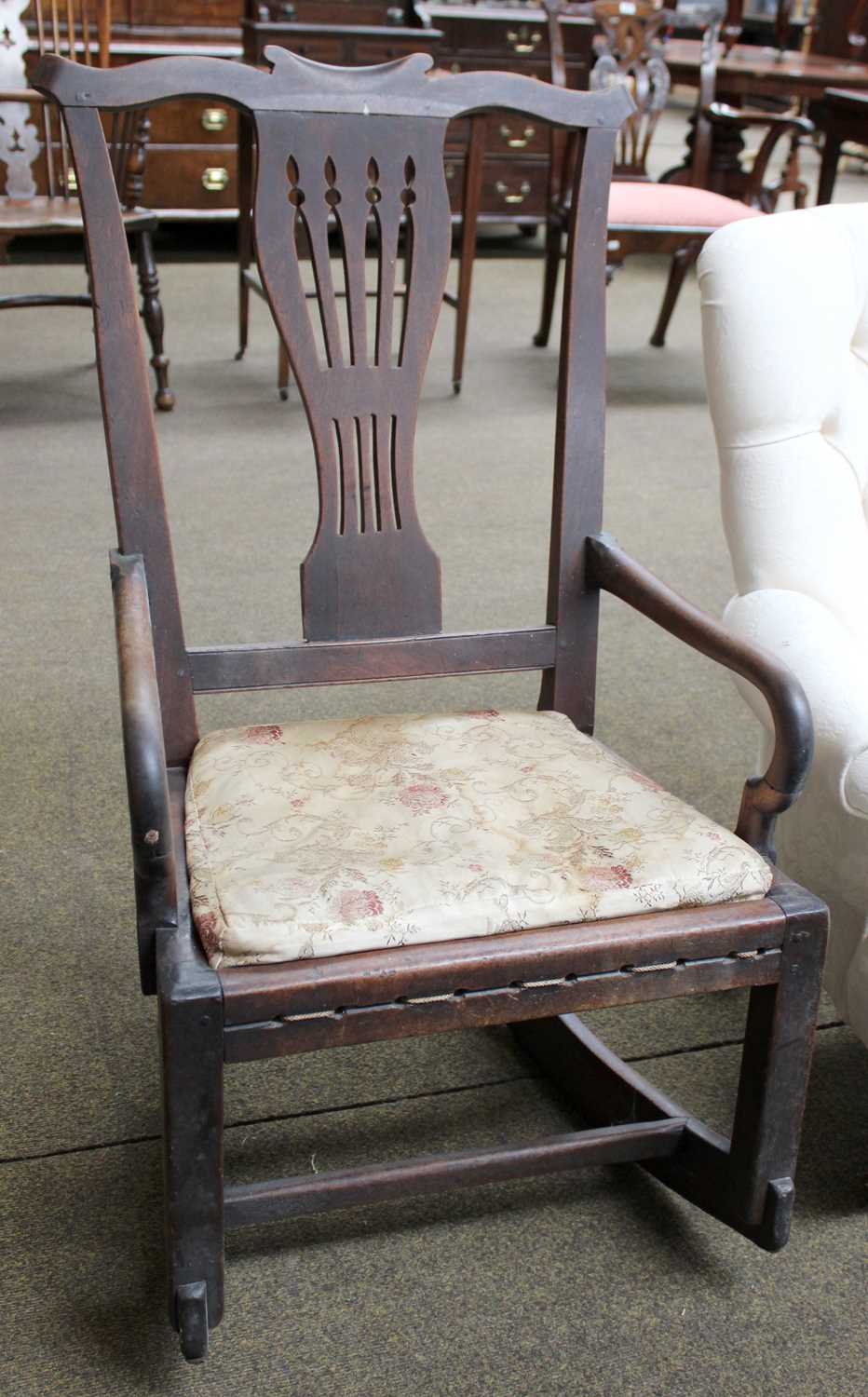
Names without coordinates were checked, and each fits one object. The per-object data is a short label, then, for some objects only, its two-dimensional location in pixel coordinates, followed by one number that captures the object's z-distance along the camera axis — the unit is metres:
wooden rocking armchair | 1.05
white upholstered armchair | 1.46
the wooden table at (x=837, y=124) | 4.21
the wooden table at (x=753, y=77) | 4.79
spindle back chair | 3.28
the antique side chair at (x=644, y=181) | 3.85
